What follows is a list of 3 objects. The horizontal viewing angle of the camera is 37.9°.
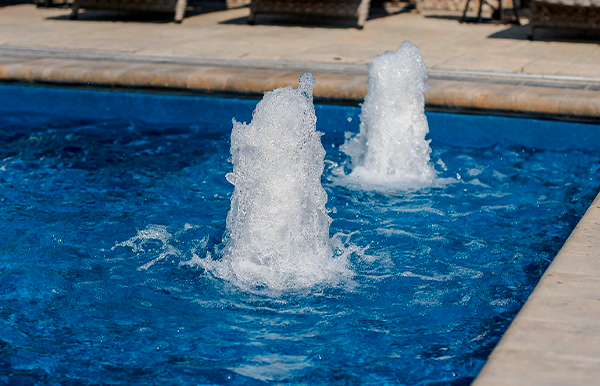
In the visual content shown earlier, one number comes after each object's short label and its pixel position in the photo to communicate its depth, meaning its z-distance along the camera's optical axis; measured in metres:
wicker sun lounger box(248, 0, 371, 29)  9.48
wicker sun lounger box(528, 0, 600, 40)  8.44
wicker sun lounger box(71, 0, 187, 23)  9.80
